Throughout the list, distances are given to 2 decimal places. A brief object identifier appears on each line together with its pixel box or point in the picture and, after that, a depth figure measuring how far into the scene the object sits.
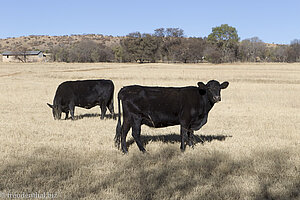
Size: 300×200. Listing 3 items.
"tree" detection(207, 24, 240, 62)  102.38
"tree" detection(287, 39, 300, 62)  102.25
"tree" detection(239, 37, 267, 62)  105.19
